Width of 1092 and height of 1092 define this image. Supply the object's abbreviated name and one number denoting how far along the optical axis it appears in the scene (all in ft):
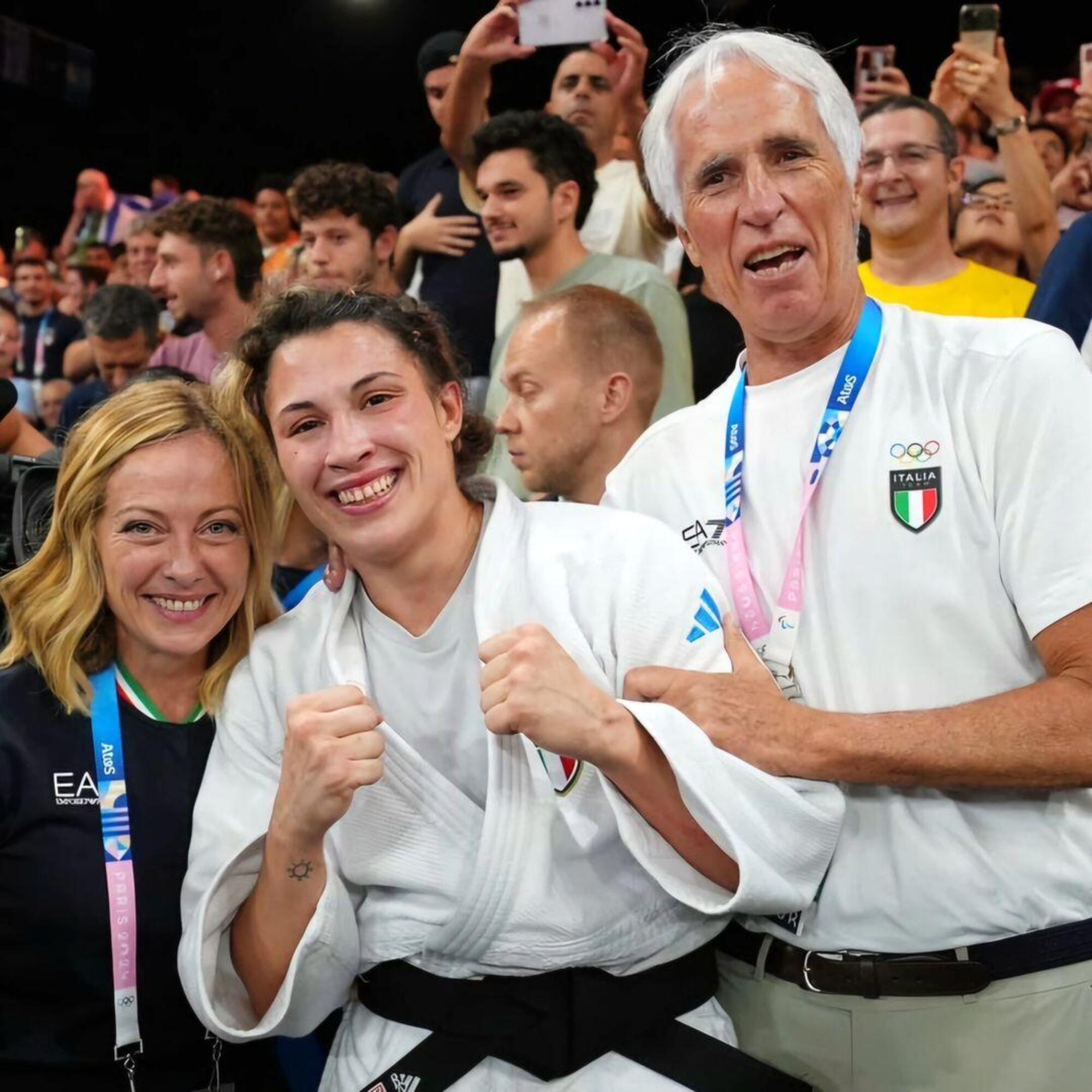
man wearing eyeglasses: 11.92
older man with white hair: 5.52
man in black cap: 14.99
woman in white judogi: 5.47
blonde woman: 6.68
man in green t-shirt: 13.24
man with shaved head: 11.58
